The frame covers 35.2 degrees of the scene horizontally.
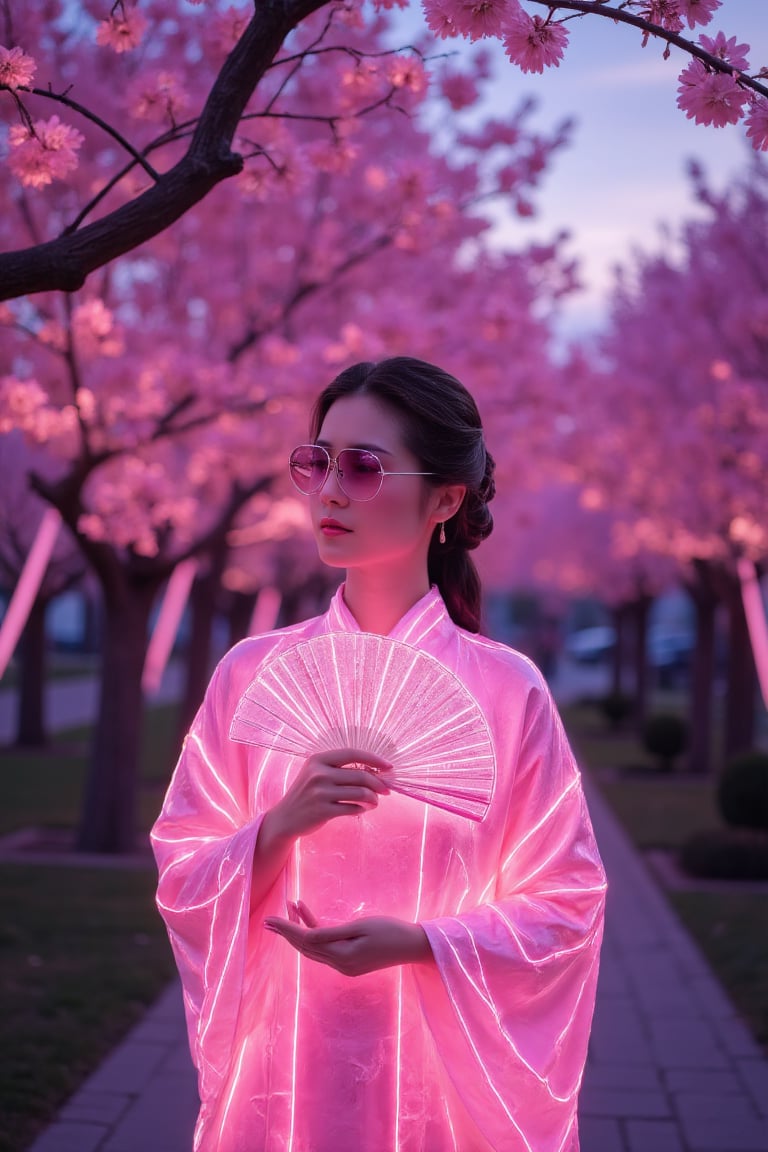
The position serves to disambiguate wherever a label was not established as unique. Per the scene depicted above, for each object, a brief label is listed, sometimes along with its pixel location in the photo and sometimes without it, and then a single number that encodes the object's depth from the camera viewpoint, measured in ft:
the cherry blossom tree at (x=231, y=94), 9.42
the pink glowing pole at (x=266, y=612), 93.22
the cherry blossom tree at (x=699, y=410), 36.68
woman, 6.53
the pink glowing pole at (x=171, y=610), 58.46
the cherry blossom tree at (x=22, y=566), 36.86
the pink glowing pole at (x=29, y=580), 37.60
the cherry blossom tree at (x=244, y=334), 27.35
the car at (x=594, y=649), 167.98
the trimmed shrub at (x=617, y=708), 78.64
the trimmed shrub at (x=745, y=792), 32.48
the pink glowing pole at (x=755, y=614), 43.83
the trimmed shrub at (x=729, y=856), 31.94
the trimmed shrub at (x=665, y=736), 55.93
